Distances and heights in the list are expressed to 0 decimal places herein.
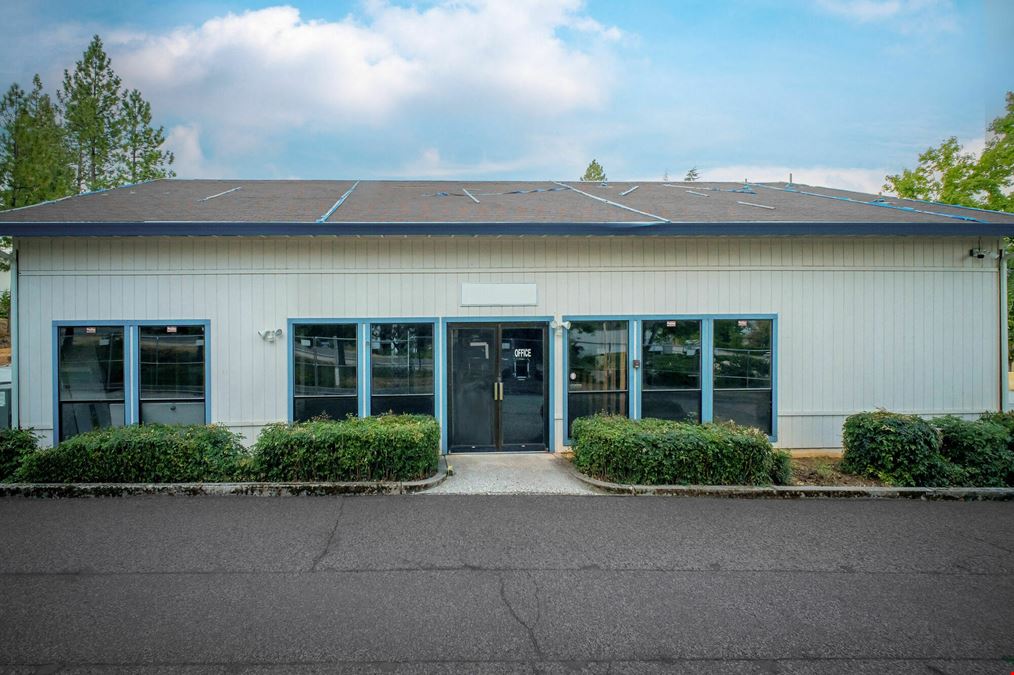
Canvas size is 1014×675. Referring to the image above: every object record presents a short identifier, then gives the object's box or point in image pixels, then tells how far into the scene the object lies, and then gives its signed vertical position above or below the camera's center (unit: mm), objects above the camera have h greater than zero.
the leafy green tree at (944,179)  18109 +5253
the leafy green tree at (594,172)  29391 +8388
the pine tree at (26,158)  16234 +5203
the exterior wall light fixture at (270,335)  8743 +63
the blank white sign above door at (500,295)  9008 +670
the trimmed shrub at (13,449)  7246 -1367
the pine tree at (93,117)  20219 +7885
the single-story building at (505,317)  8562 +328
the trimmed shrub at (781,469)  7355 -1683
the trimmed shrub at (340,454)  7074 -1411
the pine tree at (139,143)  21516 +7407
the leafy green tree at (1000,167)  17172 +5074
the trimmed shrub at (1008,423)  7488 -1199
